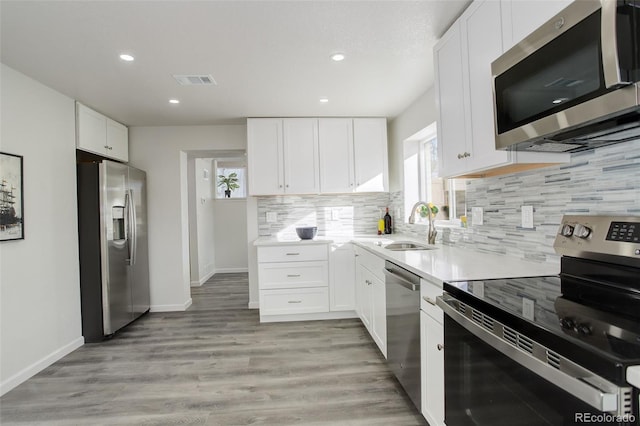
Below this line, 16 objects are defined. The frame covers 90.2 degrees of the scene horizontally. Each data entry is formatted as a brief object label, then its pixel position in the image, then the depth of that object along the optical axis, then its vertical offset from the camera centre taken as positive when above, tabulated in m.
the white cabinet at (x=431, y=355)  1.44 -0.70
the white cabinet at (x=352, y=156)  3.83 +0.69
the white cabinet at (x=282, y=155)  3.75 +0.70
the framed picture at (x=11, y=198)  2.29 +0.18
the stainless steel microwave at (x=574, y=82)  0.81 +0.40
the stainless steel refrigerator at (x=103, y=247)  3.14 -0.28
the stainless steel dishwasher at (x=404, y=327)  1.73 -0.70
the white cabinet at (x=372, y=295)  2.42 -0.73
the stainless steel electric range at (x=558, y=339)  0.63 -0.32
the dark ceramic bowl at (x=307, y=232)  3.73 -0.21
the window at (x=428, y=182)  2.79 +0.29
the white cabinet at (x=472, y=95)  1.46 +0.63
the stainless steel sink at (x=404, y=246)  2.80 -0.31
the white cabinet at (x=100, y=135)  3.15 +0.93
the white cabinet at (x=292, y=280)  3.54 -0.73
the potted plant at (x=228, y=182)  6.72 +0.72
